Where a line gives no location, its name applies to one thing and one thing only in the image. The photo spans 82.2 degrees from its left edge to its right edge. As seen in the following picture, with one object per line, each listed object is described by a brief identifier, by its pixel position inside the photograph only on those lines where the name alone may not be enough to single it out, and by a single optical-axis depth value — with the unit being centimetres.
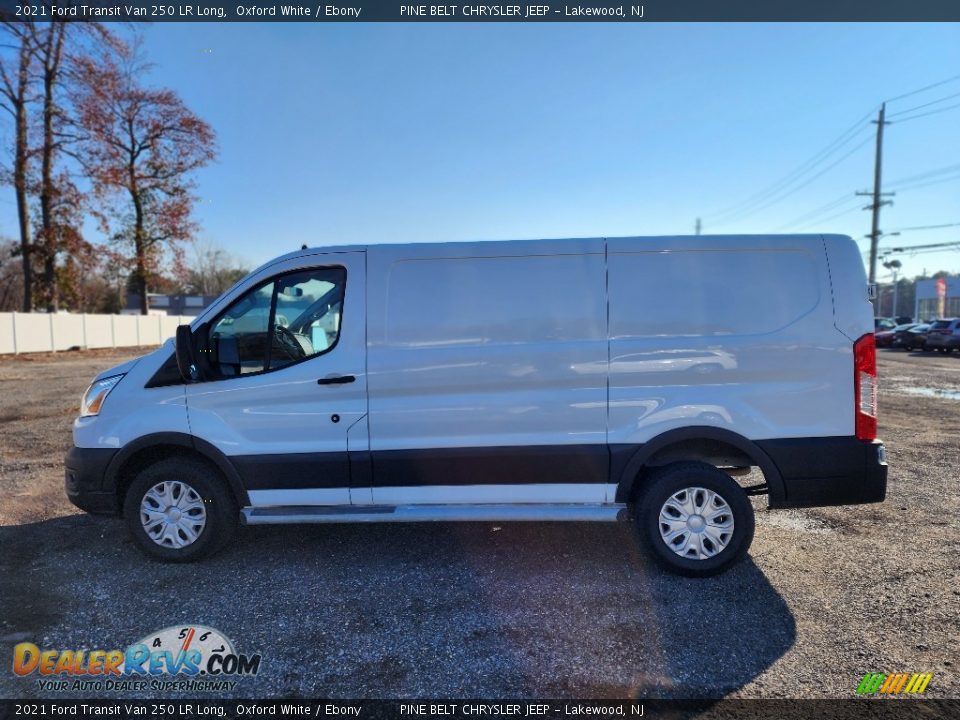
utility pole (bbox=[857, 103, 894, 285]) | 3641
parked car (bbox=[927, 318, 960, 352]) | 2478
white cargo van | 361
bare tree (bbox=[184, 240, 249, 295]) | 6850
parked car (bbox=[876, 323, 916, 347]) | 2998
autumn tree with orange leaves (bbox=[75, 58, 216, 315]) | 2594
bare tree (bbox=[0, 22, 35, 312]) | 2347
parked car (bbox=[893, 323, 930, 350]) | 2730
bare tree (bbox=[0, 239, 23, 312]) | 4071
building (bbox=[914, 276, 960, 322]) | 4762
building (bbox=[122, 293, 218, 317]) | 7156
